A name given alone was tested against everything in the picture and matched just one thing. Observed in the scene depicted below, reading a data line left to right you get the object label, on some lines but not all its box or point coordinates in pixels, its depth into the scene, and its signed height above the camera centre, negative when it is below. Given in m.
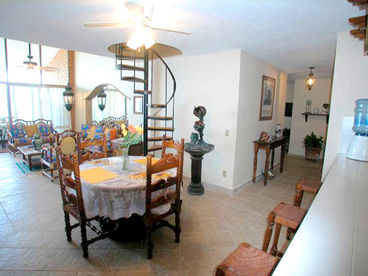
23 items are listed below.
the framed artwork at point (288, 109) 7.80 +0.23
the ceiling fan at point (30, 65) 6.36 +1.25
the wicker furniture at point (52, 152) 4.24 -0.94
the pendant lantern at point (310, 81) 4.82 +0.80
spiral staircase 3.84 +0.62
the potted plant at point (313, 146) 6.26 -0.87
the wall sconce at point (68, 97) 6.32 +0.34
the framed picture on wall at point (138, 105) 5.12 +0.13
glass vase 2.52 -0.59
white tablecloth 2.03 -0.85
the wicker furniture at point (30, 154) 4.95 -1.09
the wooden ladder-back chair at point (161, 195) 2.01 -0.88
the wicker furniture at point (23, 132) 6.22 -0.80
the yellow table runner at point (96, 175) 2.16 -0.70
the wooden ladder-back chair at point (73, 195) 1.99 -0.88
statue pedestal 3.56 -0.84
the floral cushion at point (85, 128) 6.81 -0.61
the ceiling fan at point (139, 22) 1.81 +0.82
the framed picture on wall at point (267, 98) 4.53 +0.38
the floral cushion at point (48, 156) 4.41 -1.02
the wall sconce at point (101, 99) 7.52 +0.37
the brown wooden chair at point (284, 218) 1.64 -0.80
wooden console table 4.21 -0.65
